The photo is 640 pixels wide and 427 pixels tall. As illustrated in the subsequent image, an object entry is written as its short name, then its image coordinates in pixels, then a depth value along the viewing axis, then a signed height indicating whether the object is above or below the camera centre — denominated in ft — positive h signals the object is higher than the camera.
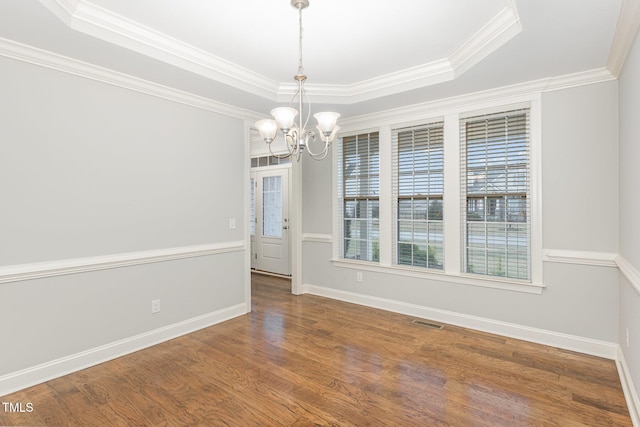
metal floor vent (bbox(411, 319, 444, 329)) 12.25 -4.05
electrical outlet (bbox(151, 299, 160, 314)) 10.99 -2.95
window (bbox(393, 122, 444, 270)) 13.09 +0.79
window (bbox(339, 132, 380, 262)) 14.83 +0.80
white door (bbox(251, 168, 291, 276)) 20.85 -0.46
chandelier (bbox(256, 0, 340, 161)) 7.59 +2.08
